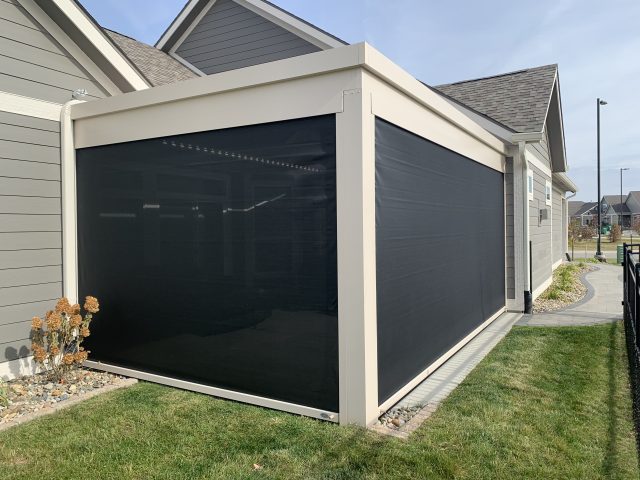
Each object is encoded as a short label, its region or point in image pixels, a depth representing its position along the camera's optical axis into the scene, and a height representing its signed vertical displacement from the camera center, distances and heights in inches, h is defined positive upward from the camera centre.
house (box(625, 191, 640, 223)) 2972.4 +198.9
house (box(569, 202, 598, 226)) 3030.8 +162.2
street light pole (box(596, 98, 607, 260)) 868.1 +73.5
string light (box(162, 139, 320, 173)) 149.7 +29.7
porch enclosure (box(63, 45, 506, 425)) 142.7 +3.2
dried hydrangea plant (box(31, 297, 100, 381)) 185.3 -37.7
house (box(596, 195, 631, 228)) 3031.0 +140.3
